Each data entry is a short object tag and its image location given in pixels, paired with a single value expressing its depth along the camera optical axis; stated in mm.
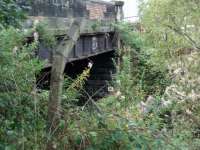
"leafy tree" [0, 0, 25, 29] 2916
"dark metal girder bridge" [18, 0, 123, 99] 6484
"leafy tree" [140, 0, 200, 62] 6959
